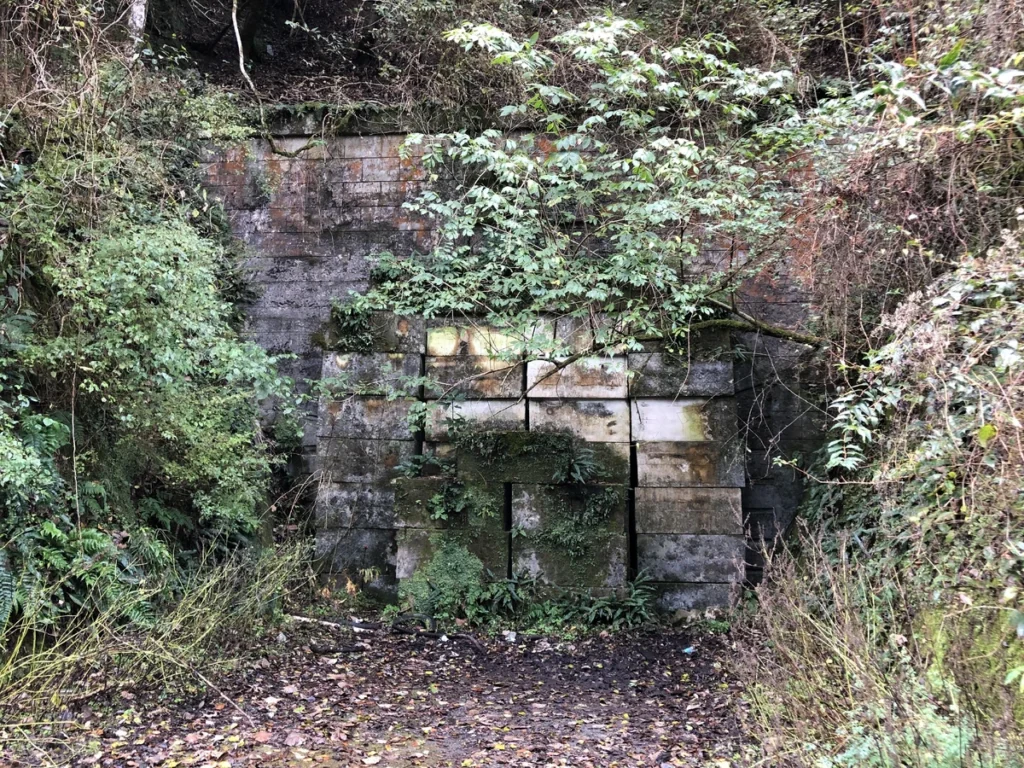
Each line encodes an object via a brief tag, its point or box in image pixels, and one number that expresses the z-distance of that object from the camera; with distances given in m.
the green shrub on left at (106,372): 3.95
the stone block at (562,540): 5.64
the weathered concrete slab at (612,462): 5.78
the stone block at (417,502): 5.83
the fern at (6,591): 3.50
